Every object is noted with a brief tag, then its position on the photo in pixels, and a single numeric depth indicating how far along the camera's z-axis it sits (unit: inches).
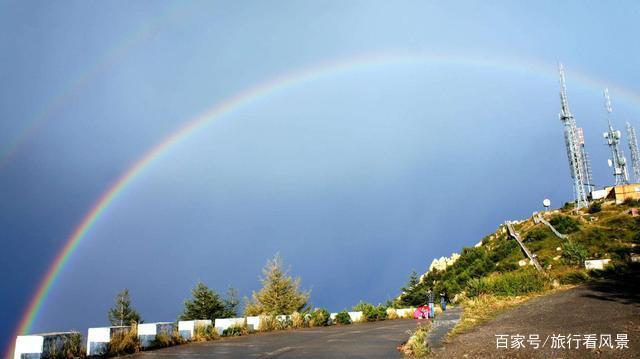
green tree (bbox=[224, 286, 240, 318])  1801.2
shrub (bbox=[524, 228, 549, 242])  2720.7
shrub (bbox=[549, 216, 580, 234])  2633.9
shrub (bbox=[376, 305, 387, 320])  1310.3
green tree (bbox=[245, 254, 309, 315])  1608.0
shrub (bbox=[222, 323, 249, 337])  882.1
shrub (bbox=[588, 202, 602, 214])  2979.8
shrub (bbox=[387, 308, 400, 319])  1364.4
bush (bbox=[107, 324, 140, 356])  609.6
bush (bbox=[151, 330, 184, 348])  707.7
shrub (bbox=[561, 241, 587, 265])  1213.1
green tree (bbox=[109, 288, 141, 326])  2694.4
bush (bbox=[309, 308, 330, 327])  1134.6
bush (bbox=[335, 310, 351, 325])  1201.2
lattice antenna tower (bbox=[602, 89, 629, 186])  3358.8
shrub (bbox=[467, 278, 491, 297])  930.5
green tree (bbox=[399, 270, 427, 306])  2367.0
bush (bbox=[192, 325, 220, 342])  803.4
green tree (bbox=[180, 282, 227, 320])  1747.0
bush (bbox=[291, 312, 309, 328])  1099.9
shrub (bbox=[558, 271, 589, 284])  971.3
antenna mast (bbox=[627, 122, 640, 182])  3393.2
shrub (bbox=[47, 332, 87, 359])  533.7
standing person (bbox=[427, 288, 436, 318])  1152.2
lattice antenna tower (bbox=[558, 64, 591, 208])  3225.9
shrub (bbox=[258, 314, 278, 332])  997.2
